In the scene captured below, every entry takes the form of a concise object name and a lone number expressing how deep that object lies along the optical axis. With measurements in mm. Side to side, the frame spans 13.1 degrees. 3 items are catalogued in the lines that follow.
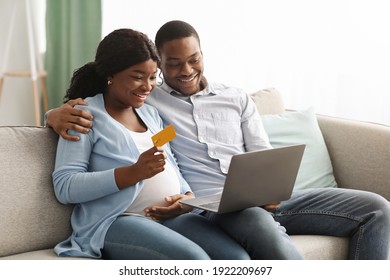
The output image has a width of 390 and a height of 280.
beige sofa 4982
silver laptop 4866
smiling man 5031
